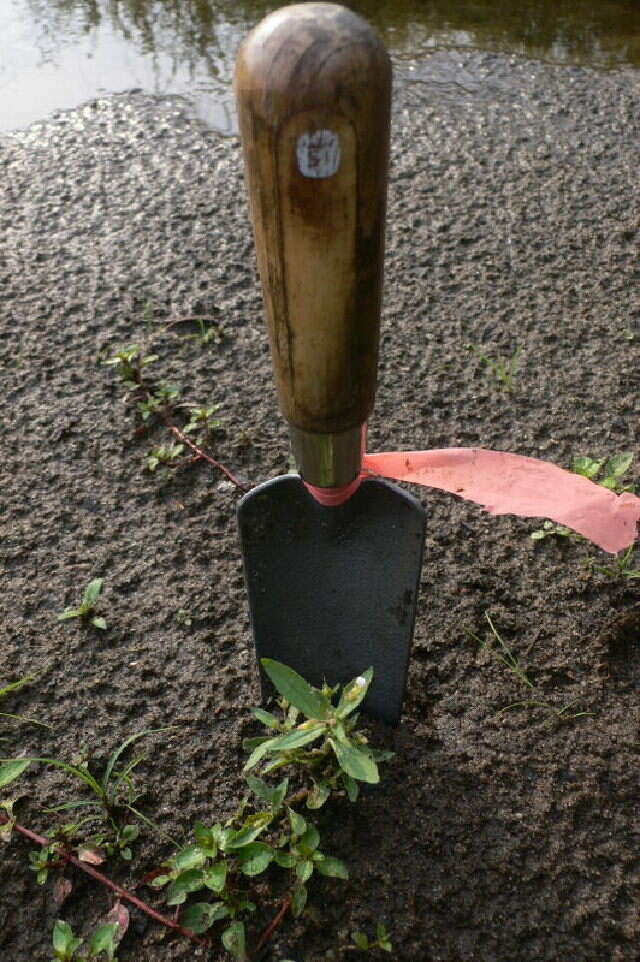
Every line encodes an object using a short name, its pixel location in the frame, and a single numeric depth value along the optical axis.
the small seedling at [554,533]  0.51
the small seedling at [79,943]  0.37
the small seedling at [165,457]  0.56
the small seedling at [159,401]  0.59
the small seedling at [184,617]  0.49
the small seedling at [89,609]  0.48
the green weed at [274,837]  0.38
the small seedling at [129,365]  0.60
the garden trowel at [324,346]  0.27
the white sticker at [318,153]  0.27
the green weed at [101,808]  0.41
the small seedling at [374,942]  0.38
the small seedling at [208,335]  0.64
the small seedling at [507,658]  0.46
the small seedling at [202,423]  0.57
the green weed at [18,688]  0.45
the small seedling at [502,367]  0.60
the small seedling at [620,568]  0.49
